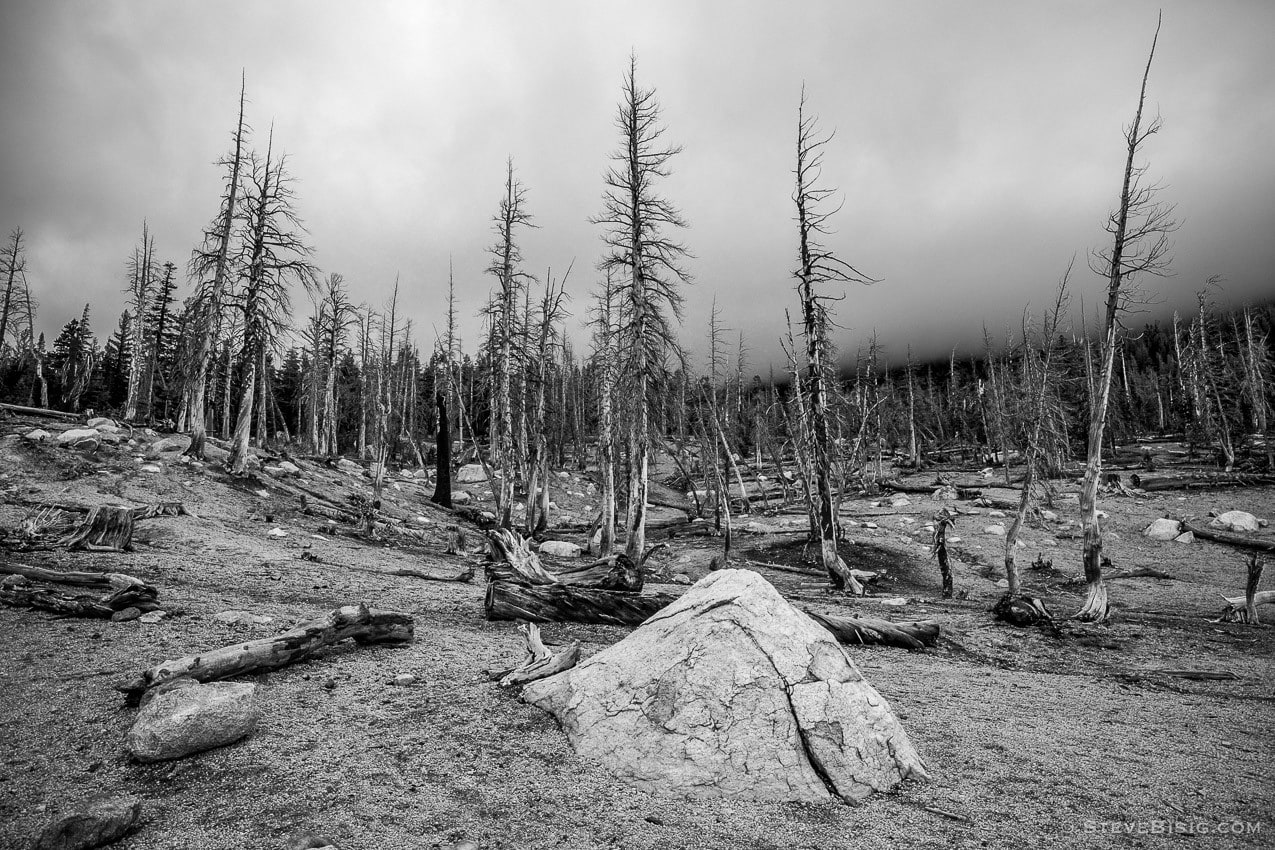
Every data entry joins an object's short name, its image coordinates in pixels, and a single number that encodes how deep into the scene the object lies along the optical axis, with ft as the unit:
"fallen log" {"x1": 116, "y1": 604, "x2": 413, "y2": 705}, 14.29
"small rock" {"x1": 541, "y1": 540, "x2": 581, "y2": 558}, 59.72
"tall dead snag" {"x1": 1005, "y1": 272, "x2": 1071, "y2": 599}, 39.88
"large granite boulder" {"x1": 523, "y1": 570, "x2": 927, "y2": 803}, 12.36
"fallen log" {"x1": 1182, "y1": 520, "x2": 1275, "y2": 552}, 56.95
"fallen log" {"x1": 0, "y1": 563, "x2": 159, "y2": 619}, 20.40
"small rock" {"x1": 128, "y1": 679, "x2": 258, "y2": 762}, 11.60
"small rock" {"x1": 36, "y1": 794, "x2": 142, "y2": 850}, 8.56
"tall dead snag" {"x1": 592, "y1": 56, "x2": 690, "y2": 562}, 47.29
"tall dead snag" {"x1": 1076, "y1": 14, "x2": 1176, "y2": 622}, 34.63
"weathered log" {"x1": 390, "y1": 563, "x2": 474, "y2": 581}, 37.29
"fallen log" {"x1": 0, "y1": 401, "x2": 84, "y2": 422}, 66.13
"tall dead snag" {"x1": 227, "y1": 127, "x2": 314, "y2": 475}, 58.29
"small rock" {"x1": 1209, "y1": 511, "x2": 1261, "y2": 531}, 65.67
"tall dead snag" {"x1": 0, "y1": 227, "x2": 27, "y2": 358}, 95.81
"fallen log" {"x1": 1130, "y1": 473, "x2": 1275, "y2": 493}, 85.71
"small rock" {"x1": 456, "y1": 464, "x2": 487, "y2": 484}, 115.85
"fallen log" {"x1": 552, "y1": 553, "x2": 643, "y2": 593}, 29.19
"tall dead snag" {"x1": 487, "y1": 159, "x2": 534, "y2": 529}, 64.75
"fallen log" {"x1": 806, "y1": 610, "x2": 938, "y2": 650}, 27.20
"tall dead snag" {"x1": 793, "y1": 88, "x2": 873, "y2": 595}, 44.73
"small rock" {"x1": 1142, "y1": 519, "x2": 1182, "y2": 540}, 65.31
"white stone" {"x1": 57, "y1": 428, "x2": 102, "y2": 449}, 54.29
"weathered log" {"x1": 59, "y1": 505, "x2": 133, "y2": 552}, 30.40
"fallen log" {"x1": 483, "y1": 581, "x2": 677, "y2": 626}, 27.50
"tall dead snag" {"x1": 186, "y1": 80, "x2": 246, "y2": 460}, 58.39
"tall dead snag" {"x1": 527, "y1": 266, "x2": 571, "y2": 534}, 66.90
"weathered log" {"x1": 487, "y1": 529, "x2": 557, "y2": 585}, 31.71
